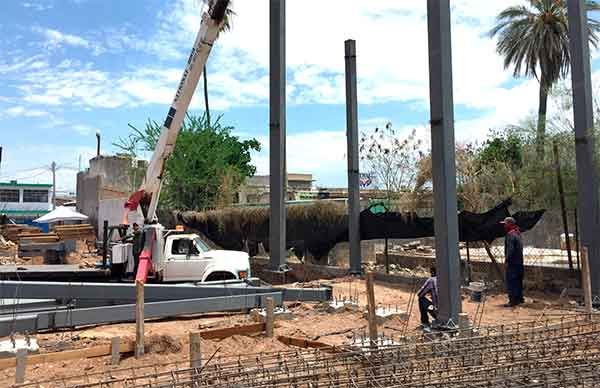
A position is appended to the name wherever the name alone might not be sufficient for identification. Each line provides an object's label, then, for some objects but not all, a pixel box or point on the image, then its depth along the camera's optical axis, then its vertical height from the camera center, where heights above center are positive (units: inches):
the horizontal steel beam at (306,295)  530.6 -52.2
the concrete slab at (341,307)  501.0 -59.9
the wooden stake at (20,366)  290.8 -62.6
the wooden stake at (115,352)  344.8 -66.3
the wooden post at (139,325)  355.3 -52.0
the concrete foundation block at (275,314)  460.4 -62.1
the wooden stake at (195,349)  264.8 -50.0
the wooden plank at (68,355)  331.6 -67.9
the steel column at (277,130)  702.5 +126.2
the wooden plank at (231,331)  401.1 -64.6
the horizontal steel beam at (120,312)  418.3 -56.6
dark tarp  602.9 +13.2
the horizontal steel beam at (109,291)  477.1 -43.4
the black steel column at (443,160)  378.3 +48.9
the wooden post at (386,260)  710.5 -29.2
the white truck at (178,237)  547.8 +0.9
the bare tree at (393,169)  894.4 +106.9
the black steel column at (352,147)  706.8 +105.4
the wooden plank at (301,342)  348.8 -66.2
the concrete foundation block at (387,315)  451.7 -61.4
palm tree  1195.3 +397.2
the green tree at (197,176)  1320.1 +139.0
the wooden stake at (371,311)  310.5 -39.9
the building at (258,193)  1328.7 +110.2
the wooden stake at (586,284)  448.8 -38.1
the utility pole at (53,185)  2838.1 +265.3
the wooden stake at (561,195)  578.9 +38.2
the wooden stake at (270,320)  407.7 -57.5
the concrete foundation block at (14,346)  353.4 -67.1
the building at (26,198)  2896.2 +208.4
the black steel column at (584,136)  510.9 +84.3
